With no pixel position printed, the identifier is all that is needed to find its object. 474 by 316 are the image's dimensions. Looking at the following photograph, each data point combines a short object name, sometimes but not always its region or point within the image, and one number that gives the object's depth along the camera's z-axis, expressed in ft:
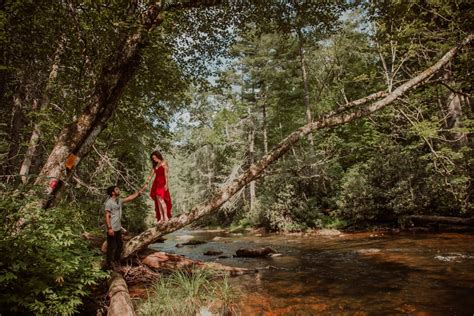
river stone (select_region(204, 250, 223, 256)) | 44.27
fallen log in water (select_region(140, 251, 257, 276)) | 27.37
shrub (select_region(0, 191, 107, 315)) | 11.78
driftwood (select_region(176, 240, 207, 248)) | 61.22
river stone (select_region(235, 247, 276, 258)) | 40.27
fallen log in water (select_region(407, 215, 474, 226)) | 45.35
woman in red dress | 25.77
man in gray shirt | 22.76
